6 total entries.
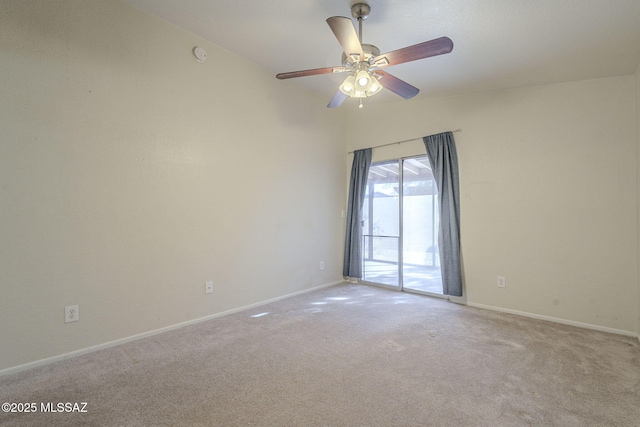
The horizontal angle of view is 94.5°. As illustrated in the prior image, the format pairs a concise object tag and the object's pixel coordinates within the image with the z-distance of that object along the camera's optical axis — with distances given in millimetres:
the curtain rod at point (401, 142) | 3748
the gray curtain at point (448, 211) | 3672
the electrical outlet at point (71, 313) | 2238
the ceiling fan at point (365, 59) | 1819
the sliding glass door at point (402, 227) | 4031
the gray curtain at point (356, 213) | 4629
